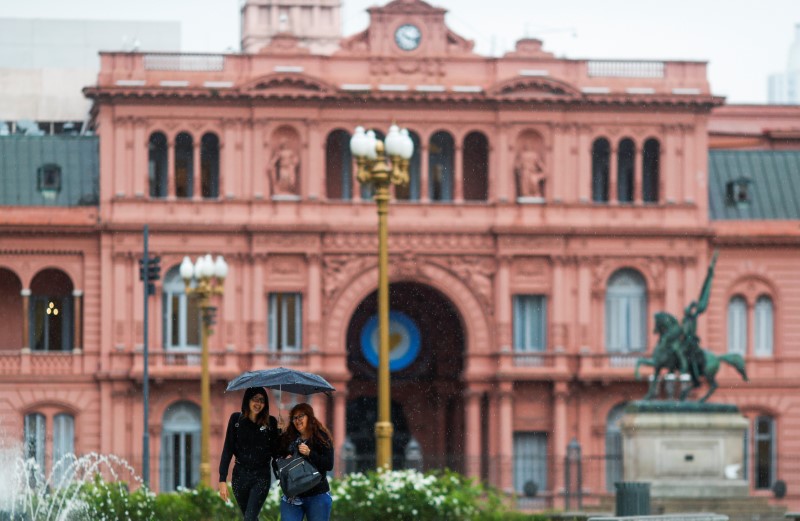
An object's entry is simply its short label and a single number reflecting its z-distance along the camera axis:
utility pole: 63.50
